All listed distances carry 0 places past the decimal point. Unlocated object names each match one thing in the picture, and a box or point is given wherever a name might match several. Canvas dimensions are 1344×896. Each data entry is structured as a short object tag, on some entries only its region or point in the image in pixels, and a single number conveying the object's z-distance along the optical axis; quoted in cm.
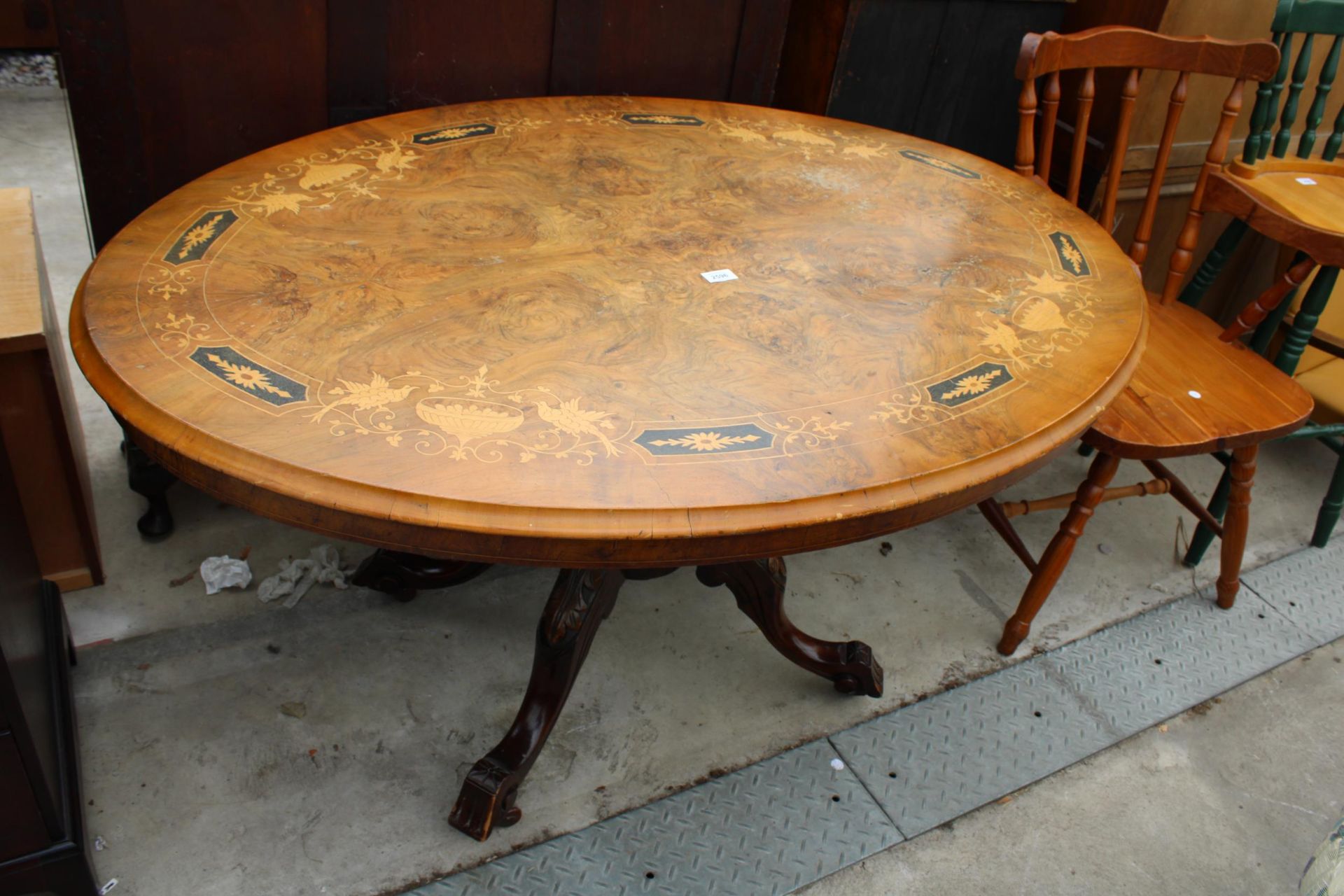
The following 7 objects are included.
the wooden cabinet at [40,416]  165
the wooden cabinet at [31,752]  126
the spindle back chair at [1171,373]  194
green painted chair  207
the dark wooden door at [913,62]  265
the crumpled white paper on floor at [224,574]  205
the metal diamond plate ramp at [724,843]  160
